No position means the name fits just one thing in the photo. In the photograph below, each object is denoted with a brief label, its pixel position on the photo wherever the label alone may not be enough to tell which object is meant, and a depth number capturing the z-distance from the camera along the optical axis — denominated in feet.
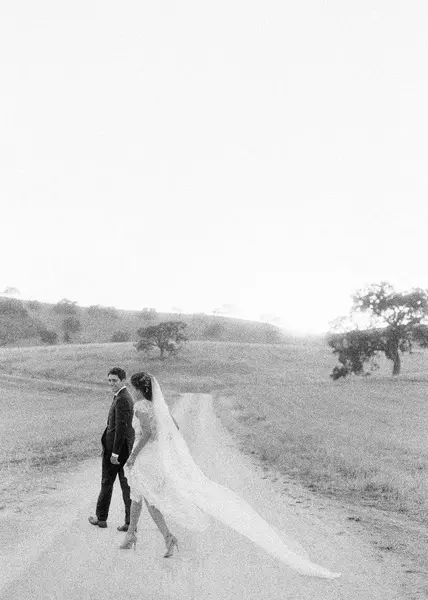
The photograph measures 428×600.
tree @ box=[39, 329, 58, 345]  447.01
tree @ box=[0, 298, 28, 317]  506.07
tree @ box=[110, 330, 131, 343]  462.60
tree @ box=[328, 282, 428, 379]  211.61
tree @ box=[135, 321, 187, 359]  314.76
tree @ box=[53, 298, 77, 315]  538.88
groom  30.99
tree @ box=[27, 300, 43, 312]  548.68
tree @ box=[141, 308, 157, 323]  558.03
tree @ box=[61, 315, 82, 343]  492.95
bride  27.30
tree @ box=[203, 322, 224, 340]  501.97
